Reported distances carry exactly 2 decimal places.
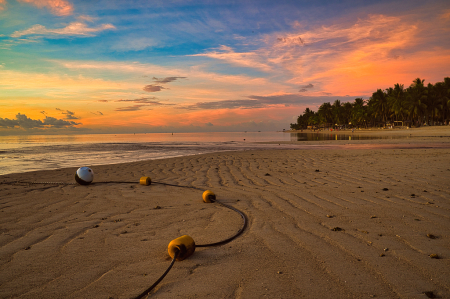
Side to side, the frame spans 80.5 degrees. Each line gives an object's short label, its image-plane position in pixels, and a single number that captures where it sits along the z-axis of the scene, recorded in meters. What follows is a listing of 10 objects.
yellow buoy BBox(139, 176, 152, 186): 7.39
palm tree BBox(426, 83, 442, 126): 76.67
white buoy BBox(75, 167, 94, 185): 7.50
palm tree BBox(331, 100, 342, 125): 131.96
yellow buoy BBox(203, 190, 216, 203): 5.43
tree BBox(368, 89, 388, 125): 94.49
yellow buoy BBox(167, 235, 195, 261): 2.91
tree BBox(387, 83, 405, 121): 80.75
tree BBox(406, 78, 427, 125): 74.81
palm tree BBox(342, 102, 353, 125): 125.54
